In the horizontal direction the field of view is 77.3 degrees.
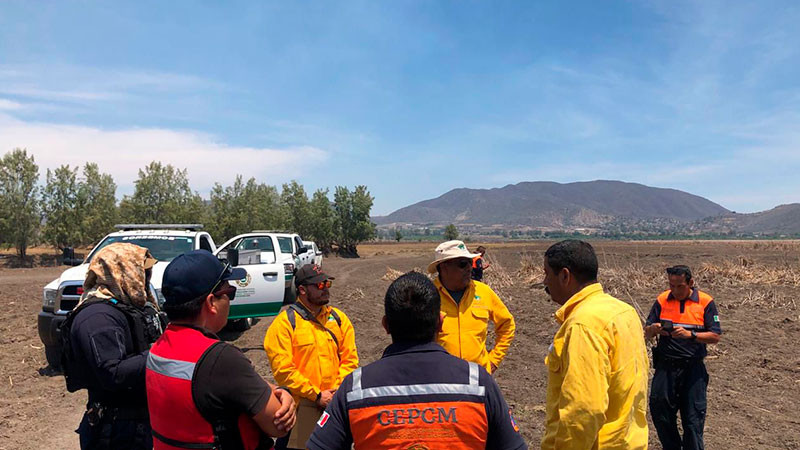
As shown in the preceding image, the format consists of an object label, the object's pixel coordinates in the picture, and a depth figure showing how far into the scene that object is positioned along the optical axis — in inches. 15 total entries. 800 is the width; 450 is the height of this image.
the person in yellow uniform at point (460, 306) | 146.4
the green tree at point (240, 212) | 1669.5
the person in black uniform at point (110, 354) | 100.0
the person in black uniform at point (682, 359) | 178.7
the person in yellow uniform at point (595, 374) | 83.8
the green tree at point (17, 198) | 1258.6
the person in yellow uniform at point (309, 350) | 137.6
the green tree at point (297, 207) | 2000.5
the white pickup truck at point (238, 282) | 347.6
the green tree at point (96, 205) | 1346.0
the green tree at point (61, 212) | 1306.6
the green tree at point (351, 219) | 2098.9
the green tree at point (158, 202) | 1535.4
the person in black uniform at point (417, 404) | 70.6
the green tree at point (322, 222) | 2014.0
